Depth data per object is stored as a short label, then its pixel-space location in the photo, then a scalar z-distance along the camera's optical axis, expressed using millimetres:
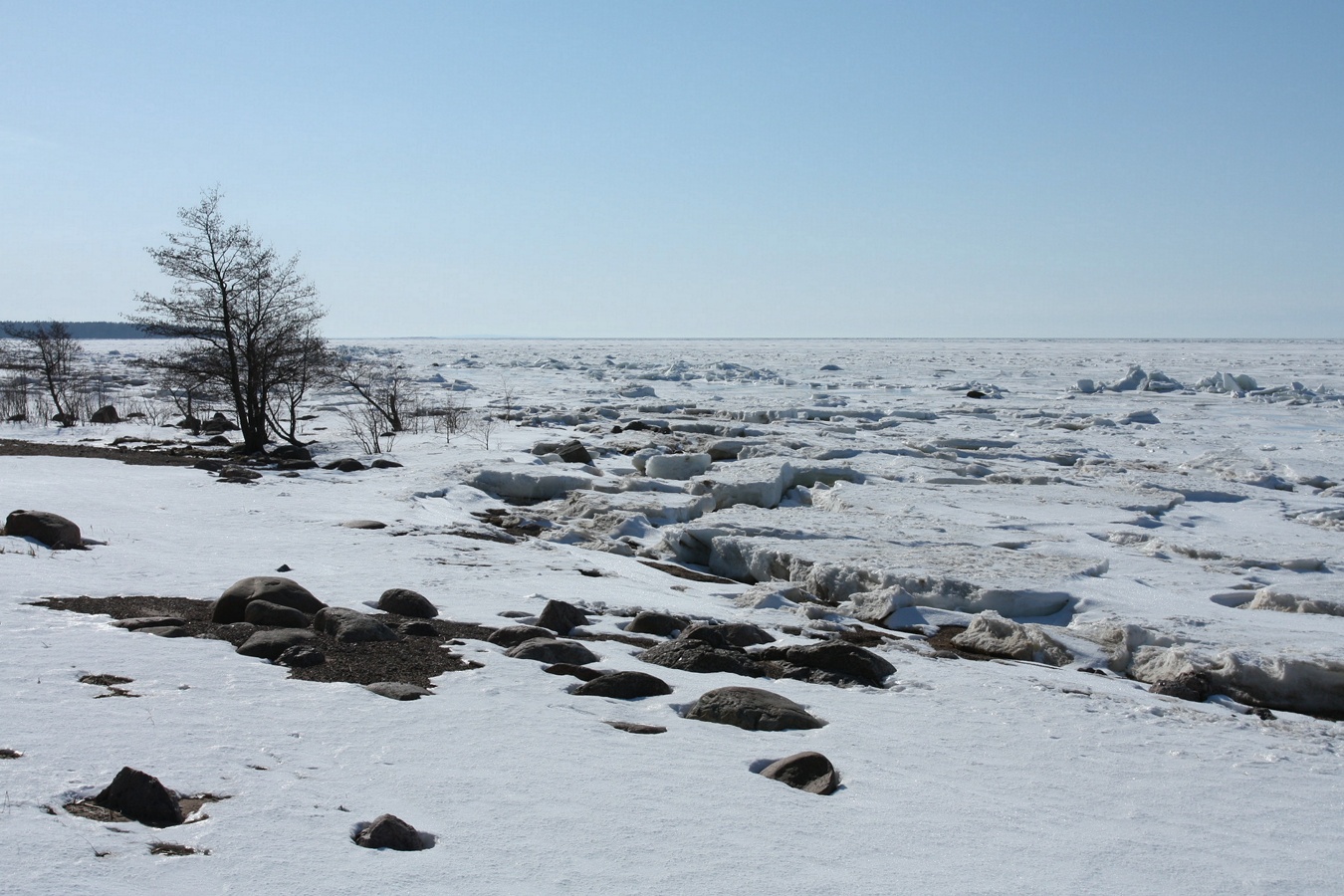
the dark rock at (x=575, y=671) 6039
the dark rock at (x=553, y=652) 6324
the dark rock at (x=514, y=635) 6738
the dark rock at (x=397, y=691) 5203
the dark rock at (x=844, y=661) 6566
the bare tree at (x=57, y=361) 27109
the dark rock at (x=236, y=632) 6108
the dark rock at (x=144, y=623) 6070
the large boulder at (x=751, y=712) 5336
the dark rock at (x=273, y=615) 6527
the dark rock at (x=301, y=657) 5660
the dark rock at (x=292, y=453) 18748
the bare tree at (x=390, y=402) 23141
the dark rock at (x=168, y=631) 5957
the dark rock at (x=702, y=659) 6496
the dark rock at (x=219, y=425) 24281
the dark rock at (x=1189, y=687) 6598
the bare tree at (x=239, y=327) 19000
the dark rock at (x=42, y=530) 8516
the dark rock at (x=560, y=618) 7289
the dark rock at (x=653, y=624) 7512
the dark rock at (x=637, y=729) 5039
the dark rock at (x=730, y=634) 7098
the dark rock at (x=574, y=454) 17484
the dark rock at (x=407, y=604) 7281
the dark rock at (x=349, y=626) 6336
